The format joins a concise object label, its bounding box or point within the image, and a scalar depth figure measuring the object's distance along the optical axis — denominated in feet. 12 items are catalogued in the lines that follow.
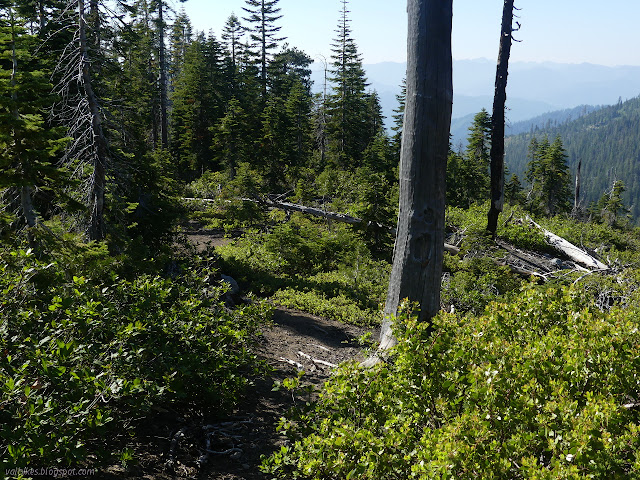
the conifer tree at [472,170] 89.86
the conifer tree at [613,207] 136.56
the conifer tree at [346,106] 106.11
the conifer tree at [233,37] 129.70
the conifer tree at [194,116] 96.84
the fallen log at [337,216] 42.70
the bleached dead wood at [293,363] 20.01
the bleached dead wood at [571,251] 37.08
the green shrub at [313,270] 31.73
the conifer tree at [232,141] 84.89
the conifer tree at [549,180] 130.93
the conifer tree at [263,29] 117.36
